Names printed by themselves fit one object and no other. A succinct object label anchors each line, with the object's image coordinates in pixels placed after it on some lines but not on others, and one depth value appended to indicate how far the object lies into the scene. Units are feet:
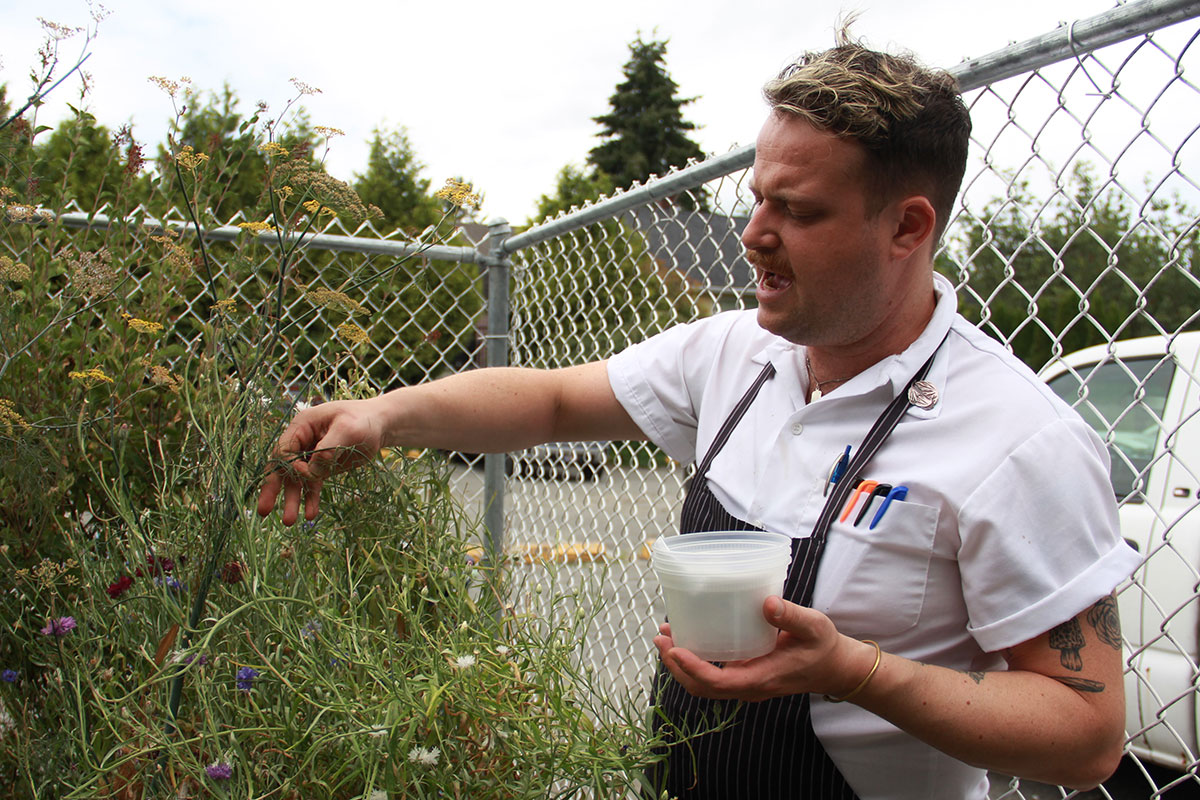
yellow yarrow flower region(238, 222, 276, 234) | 4.07
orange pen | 4.31
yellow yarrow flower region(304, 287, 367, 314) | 3.88
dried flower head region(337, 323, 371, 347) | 4.26
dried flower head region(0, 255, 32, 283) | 4.31
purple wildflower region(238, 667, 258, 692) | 3.34
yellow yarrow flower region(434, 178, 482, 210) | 4.15
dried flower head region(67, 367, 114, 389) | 4.24
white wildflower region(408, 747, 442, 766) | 2.90
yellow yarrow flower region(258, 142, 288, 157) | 3.87
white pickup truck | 8.98
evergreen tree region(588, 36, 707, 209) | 128.16
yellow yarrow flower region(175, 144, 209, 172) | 4.21
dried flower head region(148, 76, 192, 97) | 4.46
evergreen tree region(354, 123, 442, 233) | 48.26
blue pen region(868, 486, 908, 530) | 4.19
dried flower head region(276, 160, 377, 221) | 3.77
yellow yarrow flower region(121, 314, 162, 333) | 4.51
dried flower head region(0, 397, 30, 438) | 4.29
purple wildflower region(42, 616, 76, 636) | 3.93
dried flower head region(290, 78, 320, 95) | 4.27
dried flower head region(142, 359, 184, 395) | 4.68
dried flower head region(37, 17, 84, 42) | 4.77
